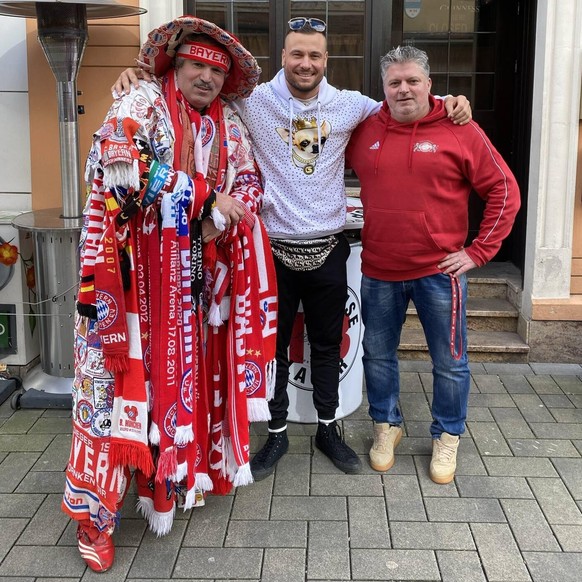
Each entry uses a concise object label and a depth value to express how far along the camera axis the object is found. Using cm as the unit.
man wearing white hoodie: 289
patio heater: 375
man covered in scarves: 240
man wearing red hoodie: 288
